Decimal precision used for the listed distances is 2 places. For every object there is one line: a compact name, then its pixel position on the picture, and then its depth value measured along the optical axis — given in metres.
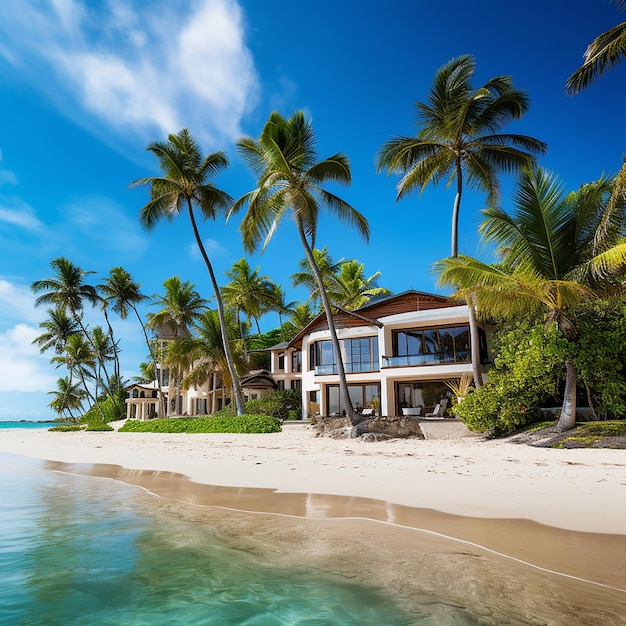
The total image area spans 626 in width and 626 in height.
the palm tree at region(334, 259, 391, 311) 36.53
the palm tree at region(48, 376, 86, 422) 51.06
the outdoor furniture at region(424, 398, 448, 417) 19.66
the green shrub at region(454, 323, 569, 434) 12.12
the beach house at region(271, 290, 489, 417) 21.02
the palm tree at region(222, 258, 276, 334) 33.81
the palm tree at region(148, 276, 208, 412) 34.25
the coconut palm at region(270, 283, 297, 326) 40.16
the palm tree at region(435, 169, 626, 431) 11.30
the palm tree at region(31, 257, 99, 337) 35.59
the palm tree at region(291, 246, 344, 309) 35.38
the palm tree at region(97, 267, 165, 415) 37.66
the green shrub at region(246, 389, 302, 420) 26.06
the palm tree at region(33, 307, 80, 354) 42.00
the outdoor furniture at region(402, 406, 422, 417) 20.44
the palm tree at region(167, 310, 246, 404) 26.16
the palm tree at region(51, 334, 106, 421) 40.34
